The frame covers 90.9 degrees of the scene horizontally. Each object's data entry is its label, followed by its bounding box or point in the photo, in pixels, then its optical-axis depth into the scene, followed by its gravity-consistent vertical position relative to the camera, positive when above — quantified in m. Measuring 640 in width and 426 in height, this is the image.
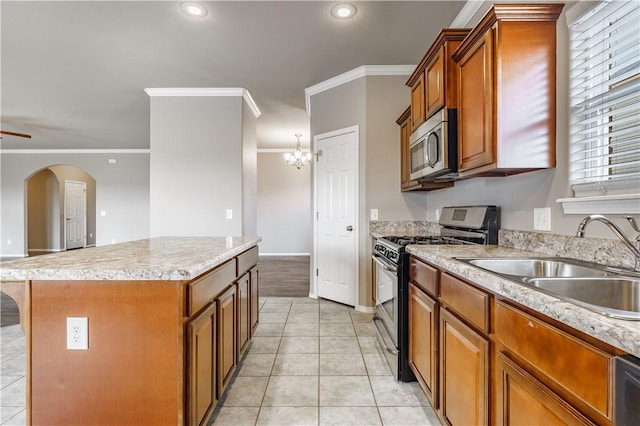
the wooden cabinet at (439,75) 2.00 +0.93
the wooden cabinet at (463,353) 1.15 -0.58
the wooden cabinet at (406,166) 2.95 +0.49
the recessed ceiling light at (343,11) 2.48 +1.63
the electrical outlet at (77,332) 1.17 -0.45
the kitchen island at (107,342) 1.17 -0.49
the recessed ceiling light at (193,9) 2.46 +1.62
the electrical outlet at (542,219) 1.63 -0.04
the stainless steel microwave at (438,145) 2.01 +0.45
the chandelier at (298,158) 6.06 +1.10
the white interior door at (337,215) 3.66 -0.04
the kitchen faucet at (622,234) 1.05 -0.06
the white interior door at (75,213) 8.76 -0.03
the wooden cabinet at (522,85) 1.55 +0.63
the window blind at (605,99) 1.23 +0.47
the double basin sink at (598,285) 1.06 -0.26
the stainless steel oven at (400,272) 2.03 -0.42
